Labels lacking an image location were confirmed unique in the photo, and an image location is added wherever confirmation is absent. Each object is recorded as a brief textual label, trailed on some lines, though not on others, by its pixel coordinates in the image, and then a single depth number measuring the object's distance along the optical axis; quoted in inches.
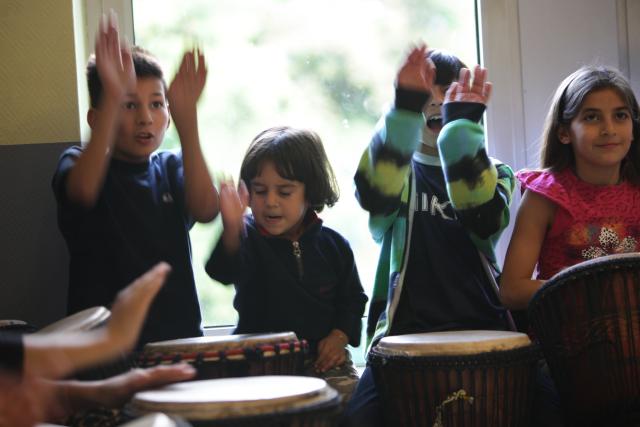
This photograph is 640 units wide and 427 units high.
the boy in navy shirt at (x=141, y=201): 184.1
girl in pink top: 185.6
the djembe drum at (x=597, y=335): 152.0
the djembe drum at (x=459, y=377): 155.0
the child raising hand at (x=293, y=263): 187.9
